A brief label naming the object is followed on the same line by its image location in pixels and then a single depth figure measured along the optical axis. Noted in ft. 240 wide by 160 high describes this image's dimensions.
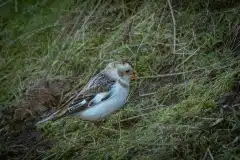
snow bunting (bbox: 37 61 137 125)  38.65
